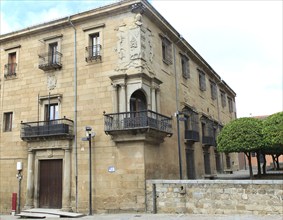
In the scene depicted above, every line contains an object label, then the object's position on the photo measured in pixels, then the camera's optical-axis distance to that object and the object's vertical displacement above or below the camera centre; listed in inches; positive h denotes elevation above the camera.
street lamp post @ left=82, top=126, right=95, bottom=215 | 557.4 +57.6
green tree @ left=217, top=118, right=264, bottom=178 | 672.4 +64.9
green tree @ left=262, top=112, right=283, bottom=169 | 612.4 +70.5
